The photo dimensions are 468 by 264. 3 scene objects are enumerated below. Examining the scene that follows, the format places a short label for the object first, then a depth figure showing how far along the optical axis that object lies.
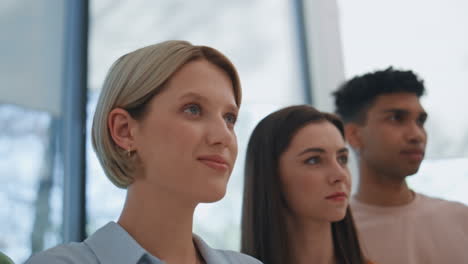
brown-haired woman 1.59
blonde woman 1.31
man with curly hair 1.76
